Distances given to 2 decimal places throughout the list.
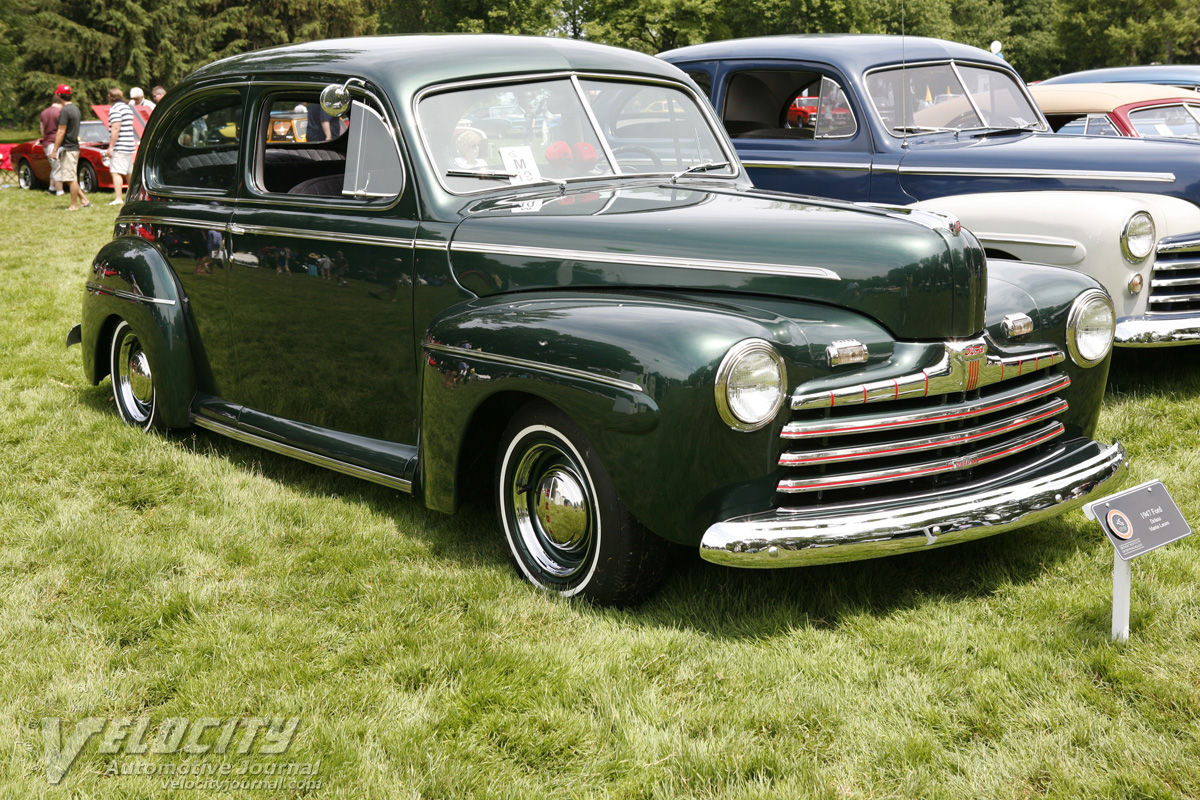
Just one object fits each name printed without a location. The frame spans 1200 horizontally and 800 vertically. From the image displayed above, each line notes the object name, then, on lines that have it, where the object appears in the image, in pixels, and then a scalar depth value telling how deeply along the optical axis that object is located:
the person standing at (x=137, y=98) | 15.97
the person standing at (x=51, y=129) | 17.16
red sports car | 17.83
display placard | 2.97
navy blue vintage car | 5.56
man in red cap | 15.59
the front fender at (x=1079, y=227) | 5.50
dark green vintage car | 3.10
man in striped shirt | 15.24
